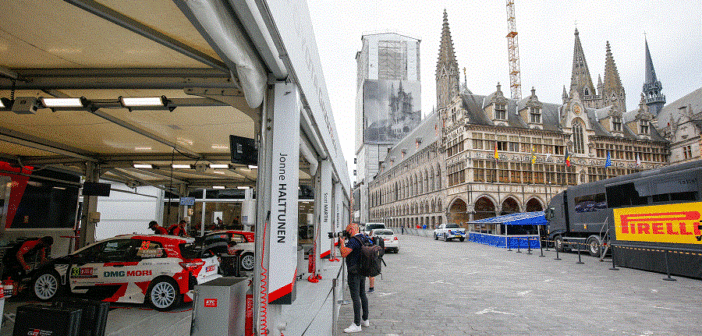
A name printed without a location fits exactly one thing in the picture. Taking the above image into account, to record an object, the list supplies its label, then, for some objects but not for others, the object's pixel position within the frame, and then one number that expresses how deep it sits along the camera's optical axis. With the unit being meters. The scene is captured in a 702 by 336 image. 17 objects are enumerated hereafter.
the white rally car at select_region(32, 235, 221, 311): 7.29
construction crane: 81.06
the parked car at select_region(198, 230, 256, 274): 12.77
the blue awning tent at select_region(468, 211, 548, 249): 26.02
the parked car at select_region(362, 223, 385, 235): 32.78
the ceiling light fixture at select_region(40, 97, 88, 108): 6.40
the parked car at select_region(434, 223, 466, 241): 33.03
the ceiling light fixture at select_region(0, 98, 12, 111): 6.23
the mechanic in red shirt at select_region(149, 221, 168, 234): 13.45
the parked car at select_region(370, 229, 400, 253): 21.56
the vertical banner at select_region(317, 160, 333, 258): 11.46
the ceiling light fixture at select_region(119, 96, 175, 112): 6.34
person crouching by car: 9.16
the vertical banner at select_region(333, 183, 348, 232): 16.88
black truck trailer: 11.73
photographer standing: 6.14
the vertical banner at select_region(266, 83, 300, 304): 4.66
